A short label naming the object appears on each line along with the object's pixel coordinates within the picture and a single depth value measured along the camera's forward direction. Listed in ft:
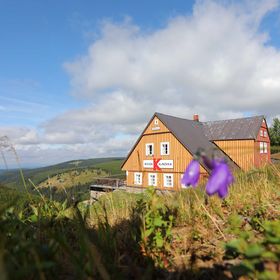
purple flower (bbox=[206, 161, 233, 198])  4.37
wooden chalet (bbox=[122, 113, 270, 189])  101.19
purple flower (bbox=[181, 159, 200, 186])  4.88
